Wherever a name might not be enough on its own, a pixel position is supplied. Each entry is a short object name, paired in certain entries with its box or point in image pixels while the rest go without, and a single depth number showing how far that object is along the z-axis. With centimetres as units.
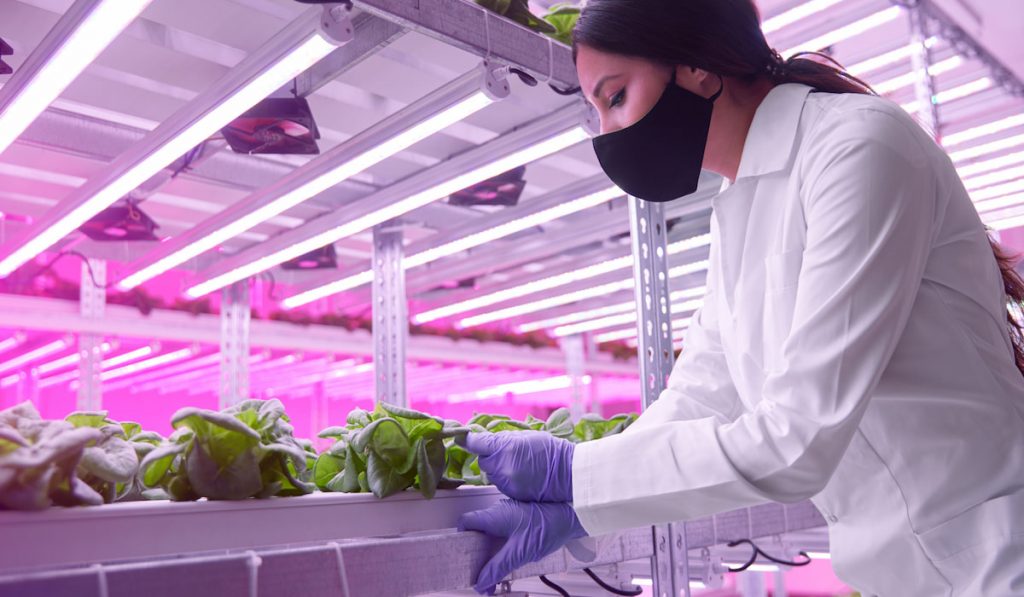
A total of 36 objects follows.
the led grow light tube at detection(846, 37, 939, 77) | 364
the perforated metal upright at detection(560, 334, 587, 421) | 803
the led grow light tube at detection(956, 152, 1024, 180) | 413
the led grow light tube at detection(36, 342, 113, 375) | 643
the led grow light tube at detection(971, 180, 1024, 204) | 457
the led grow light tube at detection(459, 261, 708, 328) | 457
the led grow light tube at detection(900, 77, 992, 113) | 393
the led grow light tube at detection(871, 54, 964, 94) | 382
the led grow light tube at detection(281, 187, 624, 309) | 340
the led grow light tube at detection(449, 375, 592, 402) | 892
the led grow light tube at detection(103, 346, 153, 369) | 614
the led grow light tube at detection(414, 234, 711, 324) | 396
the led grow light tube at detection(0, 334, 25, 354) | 589
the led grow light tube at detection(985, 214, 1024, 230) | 515
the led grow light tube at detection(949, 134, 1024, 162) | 393
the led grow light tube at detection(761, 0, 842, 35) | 304
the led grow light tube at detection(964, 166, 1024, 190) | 435
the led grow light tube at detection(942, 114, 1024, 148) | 372
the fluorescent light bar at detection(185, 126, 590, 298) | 272
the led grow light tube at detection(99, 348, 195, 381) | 631
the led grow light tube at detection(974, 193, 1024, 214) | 478
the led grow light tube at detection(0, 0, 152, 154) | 188
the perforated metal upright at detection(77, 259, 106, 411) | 489
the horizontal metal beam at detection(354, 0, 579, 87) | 184
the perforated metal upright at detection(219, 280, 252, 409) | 515
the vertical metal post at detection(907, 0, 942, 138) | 351
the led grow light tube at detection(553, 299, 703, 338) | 687
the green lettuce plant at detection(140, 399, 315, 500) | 135
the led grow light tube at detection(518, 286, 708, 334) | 528
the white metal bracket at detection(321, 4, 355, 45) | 192
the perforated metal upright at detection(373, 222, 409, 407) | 389
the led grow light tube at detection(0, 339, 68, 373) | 584
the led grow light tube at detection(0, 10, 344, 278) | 202
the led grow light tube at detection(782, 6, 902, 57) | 303
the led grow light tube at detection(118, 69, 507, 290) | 232
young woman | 126
